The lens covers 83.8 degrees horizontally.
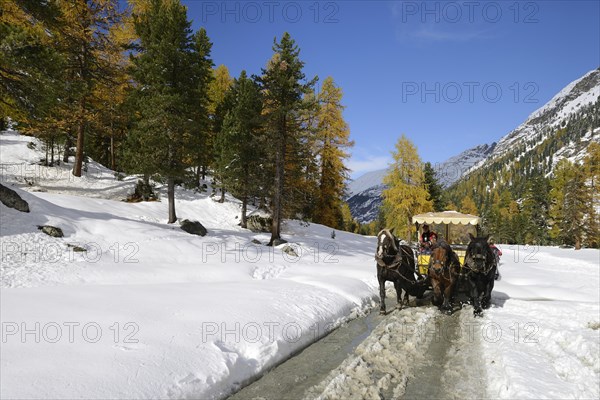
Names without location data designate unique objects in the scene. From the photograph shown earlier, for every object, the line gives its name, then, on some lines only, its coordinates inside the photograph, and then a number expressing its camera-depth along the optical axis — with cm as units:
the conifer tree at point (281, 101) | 1934
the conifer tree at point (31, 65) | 1031
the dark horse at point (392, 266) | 979
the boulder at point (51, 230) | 1248
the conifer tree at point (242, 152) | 2242
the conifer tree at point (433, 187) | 4125
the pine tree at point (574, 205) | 3612
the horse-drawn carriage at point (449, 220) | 1370
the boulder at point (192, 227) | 1800
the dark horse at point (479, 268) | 930
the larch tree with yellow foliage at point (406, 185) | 3116
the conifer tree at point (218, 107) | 2964
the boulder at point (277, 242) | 1954
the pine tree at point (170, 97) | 1792
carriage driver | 1377
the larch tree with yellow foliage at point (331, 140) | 2917
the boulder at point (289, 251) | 1822
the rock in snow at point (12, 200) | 1279
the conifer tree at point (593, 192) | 3622
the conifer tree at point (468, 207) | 7806
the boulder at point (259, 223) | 2397
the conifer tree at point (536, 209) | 5934
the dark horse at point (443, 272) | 952
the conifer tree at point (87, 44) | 2011
